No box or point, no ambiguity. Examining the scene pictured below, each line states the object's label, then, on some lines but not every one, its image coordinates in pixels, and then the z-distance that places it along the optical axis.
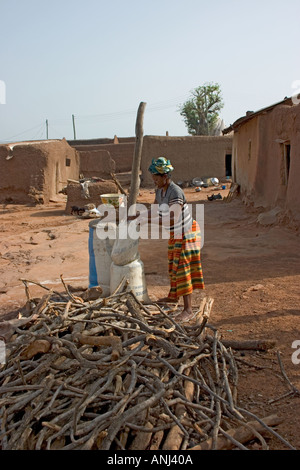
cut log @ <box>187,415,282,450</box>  2.16
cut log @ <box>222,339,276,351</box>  3.34
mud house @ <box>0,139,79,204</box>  13.40
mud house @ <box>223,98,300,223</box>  7.66
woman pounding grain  3.81
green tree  35.28
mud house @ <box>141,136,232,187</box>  17.44
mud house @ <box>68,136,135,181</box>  18.64
